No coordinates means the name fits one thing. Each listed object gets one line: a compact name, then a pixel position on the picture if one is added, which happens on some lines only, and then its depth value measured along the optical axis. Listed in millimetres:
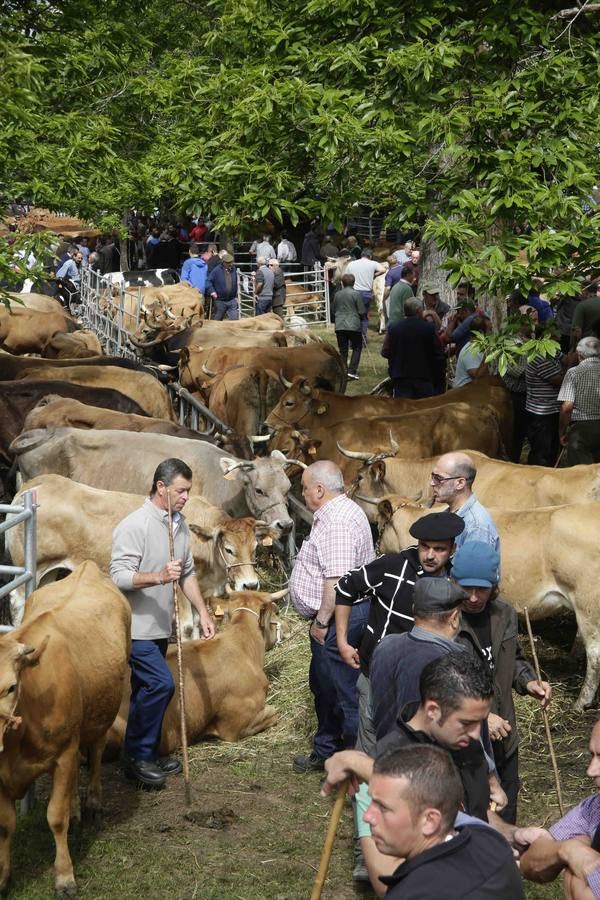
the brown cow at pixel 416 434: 12828
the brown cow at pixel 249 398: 15977
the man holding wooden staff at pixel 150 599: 7168
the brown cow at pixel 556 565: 8547
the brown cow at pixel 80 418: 12859
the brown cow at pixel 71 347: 18780
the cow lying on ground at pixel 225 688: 8055
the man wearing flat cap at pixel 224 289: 24250
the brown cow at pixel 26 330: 20219
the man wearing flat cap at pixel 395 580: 5535
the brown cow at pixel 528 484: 10148
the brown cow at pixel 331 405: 13695
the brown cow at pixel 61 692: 5867
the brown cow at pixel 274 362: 17406
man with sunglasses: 6696
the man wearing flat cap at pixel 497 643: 5332
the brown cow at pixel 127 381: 15219
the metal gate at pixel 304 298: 27062
